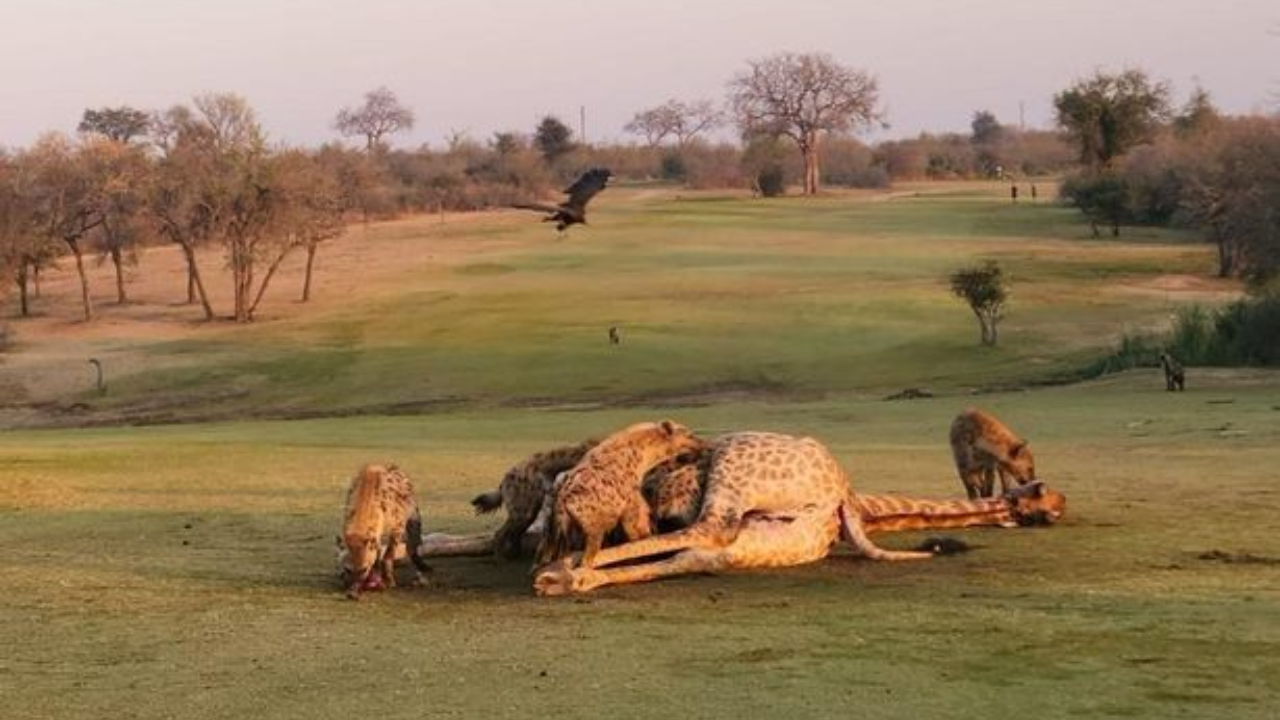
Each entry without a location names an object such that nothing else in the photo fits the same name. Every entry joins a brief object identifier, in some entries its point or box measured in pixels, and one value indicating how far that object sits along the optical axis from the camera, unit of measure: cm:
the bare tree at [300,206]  6575
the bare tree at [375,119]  17488
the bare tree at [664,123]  18462
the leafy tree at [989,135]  19038
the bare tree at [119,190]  7062
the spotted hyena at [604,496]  1129
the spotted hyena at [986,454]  1552
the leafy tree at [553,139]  13462
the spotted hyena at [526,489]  1241
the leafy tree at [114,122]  15312
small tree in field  4847
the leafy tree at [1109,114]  10312
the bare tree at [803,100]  14262
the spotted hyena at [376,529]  1138
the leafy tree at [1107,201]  8475
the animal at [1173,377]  3303
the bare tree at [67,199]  7075
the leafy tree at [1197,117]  10612
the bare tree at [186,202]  6612
